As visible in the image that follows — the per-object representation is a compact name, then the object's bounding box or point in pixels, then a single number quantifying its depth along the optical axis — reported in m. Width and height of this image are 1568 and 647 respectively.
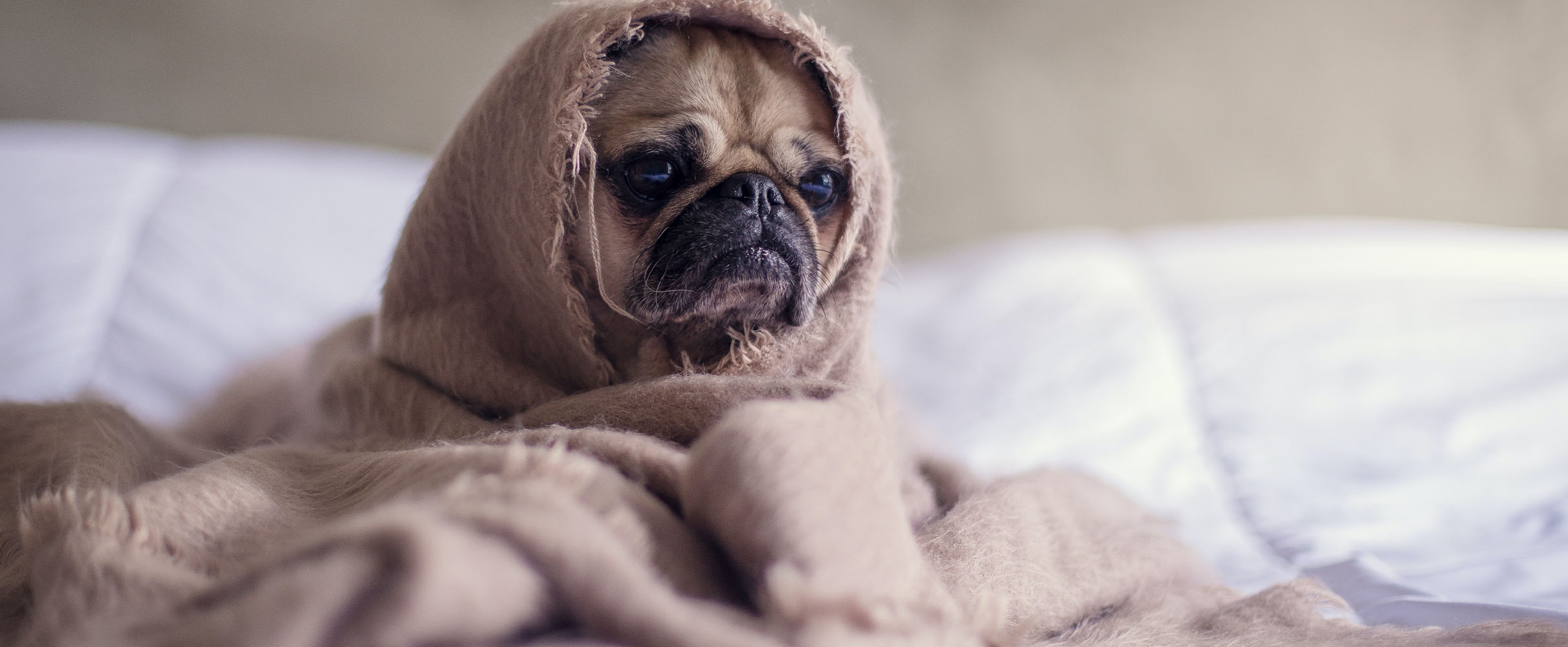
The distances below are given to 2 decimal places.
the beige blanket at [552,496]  0.64
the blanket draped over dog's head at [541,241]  0.83
